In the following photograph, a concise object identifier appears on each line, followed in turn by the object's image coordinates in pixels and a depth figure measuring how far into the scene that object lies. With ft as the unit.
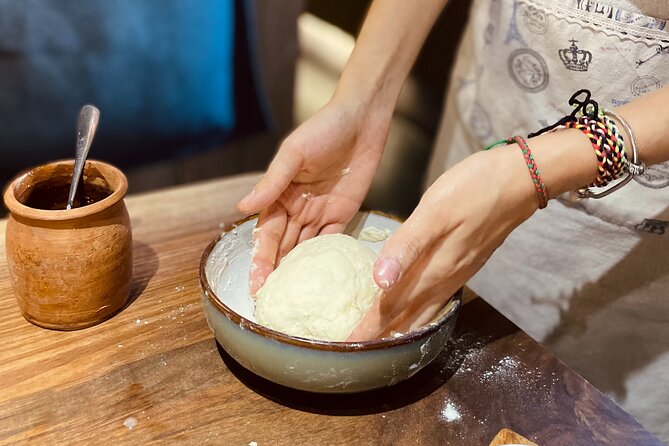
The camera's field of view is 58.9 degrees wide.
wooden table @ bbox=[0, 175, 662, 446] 2.72
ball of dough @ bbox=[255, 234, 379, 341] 3.07
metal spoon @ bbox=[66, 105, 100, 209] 3.21
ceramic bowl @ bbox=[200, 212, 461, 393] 2.60
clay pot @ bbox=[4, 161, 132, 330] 2.98
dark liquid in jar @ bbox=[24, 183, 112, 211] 3.29
